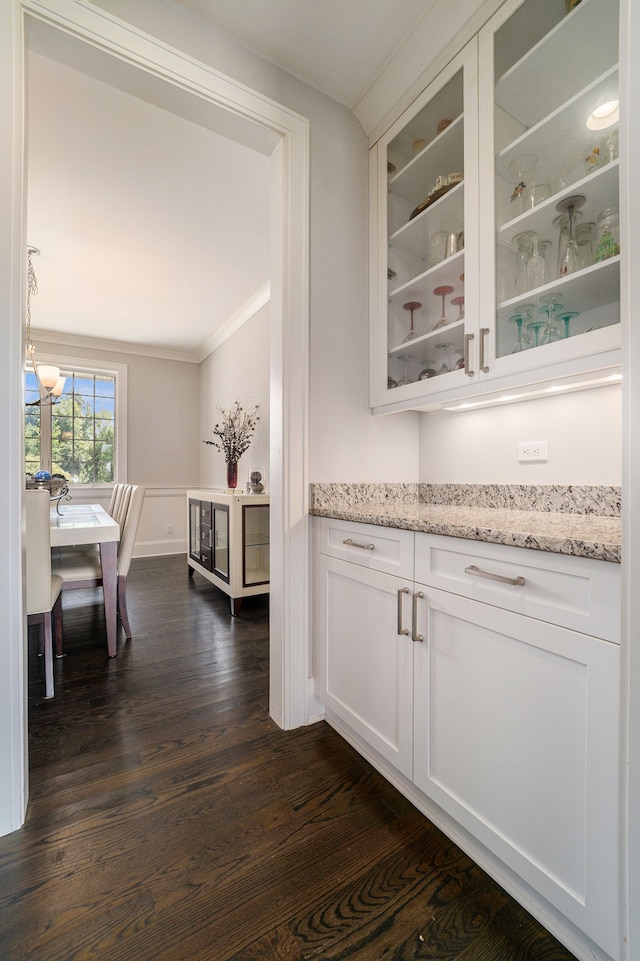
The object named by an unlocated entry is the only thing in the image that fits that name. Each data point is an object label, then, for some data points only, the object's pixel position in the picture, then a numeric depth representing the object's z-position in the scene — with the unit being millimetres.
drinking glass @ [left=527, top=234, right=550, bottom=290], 1280
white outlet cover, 1467
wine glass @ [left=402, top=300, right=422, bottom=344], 1709
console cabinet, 3006
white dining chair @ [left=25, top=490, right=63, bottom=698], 1746
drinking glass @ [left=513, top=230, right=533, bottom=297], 1305
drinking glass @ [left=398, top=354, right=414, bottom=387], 1709
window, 4680
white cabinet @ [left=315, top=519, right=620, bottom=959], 767
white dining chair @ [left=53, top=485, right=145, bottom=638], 2384
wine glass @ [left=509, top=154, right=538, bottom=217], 1298
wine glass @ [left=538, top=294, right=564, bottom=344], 1248
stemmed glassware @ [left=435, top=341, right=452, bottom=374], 1564
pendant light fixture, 3099
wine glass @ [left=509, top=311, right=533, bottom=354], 1295
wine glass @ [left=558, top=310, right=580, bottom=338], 1227
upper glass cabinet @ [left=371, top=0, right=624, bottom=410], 1124
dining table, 2164
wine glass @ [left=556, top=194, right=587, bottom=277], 1196
